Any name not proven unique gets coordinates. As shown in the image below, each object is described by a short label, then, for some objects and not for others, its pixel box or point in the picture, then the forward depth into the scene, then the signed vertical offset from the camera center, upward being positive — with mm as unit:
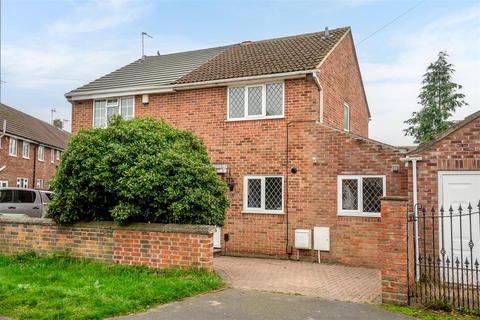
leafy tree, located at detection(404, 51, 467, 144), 23562 +4740
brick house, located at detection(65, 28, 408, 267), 11164 +1102
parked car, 15828 -735
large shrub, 8539 +37
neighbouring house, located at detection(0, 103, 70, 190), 28172 +2365
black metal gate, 7366 -1168
